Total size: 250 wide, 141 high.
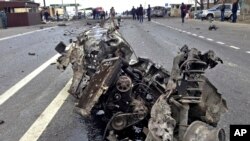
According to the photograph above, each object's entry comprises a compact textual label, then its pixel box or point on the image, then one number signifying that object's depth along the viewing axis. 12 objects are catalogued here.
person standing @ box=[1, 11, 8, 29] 26.19
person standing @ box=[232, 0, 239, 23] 22.68
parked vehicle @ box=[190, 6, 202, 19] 35.02
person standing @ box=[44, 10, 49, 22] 40.39
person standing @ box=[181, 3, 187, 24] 27.68
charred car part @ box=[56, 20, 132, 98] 3.49
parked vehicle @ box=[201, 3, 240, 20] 31.56
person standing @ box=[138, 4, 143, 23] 31.62
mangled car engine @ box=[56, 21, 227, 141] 2.30
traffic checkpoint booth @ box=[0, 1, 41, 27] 30.46
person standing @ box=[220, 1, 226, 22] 26.78
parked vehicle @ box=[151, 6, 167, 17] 44.96
